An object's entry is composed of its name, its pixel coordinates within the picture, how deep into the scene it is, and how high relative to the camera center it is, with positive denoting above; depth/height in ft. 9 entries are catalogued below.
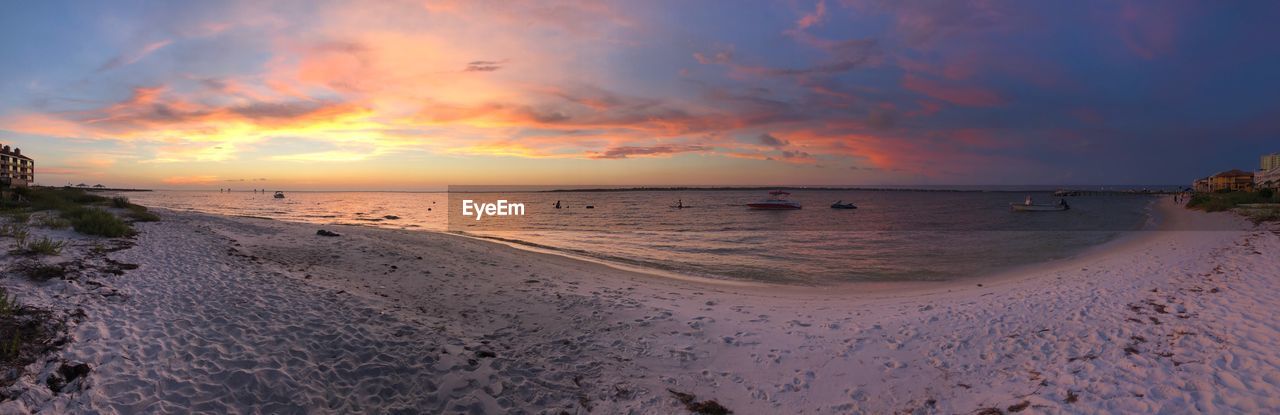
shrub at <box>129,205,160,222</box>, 64.44 -3.75
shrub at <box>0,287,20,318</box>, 22.16 -5.47
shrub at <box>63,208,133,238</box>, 43.62 -3.44
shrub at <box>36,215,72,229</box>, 43.16 -3.27
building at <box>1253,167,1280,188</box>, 189.00 +6.73
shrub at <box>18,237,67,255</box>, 32.63 -4.04
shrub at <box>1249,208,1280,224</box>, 96.88 -3.99
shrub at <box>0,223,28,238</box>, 33.97 -3.30
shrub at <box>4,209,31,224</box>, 44.52 -2.89
